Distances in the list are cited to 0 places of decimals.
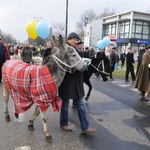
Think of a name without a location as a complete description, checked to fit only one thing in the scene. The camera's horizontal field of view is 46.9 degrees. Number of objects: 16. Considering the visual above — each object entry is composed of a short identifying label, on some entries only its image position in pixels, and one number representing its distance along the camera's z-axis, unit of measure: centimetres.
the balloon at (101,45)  1162
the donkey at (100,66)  485
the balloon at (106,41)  1182
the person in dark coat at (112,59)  1060
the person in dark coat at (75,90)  326
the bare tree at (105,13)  5589
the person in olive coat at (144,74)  563
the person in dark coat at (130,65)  939
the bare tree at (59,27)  3471
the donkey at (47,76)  298
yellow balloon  897
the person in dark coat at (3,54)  770
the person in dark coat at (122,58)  1669
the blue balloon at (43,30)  821
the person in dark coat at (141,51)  847
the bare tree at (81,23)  4905
